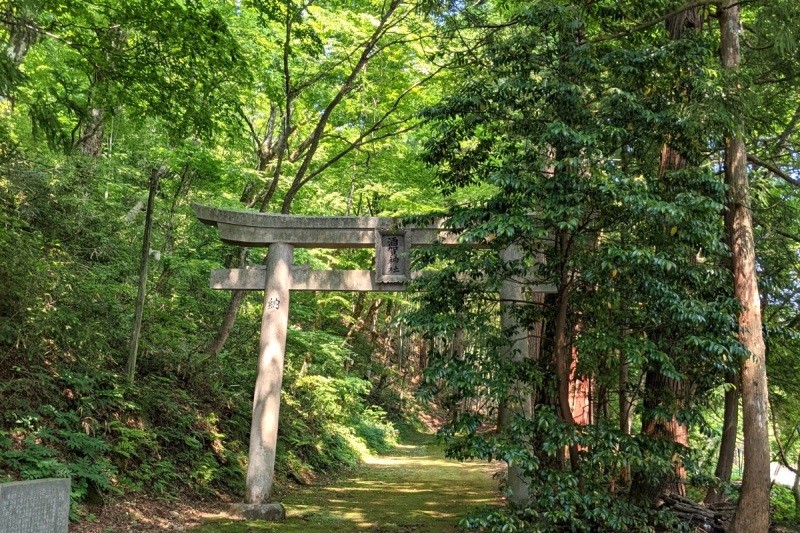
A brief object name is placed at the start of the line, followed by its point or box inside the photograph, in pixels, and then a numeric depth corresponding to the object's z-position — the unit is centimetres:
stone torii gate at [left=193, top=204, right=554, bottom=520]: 809
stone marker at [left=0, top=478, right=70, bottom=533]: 458
